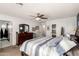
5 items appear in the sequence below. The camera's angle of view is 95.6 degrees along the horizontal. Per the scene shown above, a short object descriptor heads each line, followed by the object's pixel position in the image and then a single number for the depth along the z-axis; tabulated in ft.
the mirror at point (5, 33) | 7.54
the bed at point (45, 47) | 6.13
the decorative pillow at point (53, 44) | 6.78
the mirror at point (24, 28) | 8.54
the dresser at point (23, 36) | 8.55
